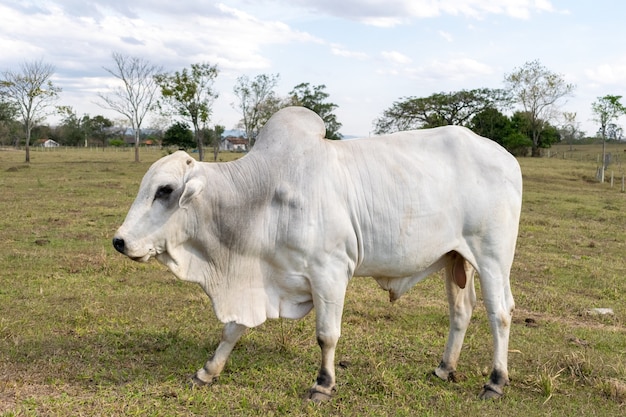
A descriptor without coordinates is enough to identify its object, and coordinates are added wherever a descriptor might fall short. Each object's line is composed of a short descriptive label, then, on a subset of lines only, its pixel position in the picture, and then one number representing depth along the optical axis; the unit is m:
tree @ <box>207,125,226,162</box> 40.55
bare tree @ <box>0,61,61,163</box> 33.91
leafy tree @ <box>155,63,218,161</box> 38.50
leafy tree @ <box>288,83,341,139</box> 36.41
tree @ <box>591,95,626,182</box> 33.72
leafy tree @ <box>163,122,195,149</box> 42.38
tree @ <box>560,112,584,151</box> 49.03
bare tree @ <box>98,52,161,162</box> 38.74
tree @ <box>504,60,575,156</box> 46.72
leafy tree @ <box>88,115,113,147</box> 76.80
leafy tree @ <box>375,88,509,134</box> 37.38
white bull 4.00
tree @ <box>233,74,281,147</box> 41.31
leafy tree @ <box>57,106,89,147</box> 73.62
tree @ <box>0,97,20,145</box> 50.31
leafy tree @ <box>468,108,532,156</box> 40.66
